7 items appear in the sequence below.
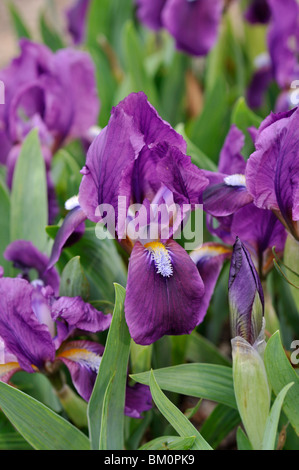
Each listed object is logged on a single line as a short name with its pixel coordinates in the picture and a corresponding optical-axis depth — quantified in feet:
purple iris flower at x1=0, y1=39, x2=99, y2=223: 2.23
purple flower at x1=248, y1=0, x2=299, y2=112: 2.25
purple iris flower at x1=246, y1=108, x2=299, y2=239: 1.69
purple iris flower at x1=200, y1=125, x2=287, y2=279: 1.77
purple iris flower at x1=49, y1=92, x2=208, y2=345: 1.68
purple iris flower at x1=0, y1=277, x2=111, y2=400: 1.73
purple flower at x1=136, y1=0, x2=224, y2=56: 2.50
